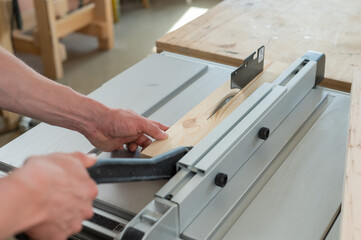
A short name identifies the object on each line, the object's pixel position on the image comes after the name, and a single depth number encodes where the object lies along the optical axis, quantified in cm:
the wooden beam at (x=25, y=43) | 334
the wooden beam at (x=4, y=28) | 278
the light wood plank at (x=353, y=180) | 81
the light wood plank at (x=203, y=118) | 112
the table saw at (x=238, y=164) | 93
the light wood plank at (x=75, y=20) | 335
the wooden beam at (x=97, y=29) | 370
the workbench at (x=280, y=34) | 157
